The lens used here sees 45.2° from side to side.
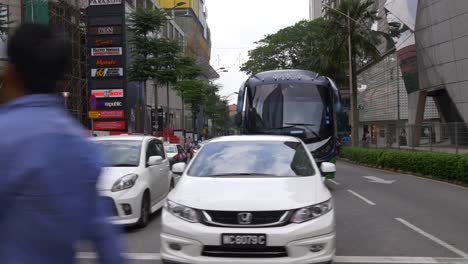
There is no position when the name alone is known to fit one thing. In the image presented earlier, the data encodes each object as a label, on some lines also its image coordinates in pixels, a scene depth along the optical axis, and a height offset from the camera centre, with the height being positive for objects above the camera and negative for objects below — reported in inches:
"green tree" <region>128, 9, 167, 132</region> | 1132.6 +183.4
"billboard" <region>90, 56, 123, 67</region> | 1293.1 +162.4
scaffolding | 1494.8 +245.5
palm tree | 1409.9 +237.9
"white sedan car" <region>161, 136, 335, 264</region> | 210.4 -35.8
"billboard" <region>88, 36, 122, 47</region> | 1290.6 +207.9
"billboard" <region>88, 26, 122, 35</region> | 1298.0 +234.6
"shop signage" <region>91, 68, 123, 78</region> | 1300.4 +137.9
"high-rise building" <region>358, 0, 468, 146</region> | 1254.7 +165.7
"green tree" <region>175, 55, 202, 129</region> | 1208.8 +149.0
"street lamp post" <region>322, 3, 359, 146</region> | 1372.2 +81.5
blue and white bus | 597.9 +22.4
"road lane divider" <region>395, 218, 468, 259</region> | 284.0 -64.7
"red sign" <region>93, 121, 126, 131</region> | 1346.0 +14.8
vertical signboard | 1293.1 +173.6
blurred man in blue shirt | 77.0 -4.6
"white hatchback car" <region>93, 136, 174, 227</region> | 333.7 -29.6
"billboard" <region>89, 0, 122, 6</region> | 1324.1 +306.4
